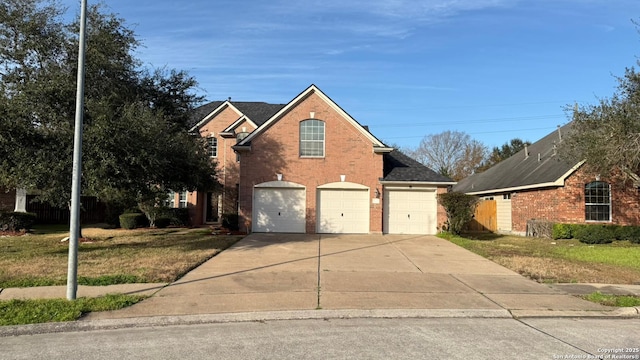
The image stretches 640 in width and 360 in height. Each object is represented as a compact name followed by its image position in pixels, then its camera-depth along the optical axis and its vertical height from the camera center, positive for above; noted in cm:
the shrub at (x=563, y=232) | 2023 -119
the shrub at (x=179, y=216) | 2548 -84
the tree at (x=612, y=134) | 1767 +305
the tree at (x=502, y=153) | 5697 +685
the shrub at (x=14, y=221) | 2111 -103
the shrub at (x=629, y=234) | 2016 -124
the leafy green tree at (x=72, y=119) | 1184 +233
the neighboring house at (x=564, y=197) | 2106 +47
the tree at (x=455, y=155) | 5747 +655
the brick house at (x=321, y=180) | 2044 +108
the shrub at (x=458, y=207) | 1928 -10
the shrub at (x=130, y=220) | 2364 -103
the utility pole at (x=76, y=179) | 786 +39
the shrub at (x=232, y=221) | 2175 -93
